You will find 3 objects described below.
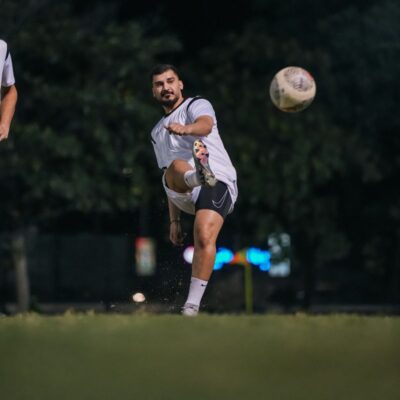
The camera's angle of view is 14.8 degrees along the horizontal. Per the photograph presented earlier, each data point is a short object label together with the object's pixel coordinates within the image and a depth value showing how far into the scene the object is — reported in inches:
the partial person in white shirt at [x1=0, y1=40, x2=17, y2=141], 450.0
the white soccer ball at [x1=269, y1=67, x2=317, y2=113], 507.2
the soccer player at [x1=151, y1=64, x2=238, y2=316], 449.4
